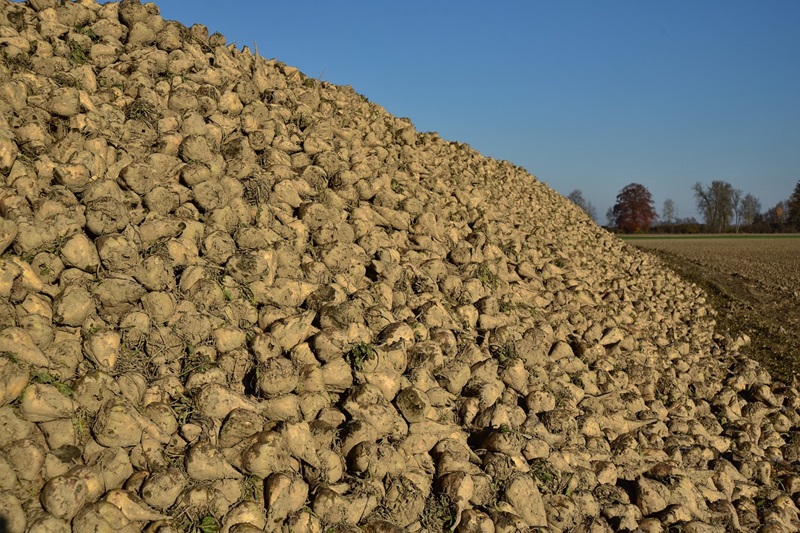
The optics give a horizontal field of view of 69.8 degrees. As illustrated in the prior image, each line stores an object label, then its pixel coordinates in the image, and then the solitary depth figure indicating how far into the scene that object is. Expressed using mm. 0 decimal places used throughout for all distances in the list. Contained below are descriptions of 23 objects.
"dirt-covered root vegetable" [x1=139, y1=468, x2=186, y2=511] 2918
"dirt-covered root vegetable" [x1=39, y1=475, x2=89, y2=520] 2697
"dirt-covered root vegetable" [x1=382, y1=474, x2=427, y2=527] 3266
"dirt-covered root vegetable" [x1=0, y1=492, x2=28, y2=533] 2545
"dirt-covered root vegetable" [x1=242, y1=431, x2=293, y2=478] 3164
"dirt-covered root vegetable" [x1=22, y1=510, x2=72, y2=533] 2598
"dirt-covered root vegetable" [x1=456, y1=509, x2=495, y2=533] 3254
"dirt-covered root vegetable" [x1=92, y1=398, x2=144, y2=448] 3037
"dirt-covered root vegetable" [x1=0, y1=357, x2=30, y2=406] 2898
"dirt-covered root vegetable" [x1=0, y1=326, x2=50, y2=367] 3043
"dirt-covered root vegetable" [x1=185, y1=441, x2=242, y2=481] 3082
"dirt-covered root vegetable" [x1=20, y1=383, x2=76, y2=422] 2947
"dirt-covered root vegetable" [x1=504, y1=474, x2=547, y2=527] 3553
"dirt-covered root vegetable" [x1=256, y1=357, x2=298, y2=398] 3564
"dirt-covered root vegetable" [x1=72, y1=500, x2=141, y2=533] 2676
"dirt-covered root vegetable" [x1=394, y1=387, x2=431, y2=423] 3809
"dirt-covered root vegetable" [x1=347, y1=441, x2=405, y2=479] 3369
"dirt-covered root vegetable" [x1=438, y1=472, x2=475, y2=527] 3371
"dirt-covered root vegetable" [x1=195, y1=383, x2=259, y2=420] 3359
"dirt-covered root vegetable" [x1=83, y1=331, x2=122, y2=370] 3359
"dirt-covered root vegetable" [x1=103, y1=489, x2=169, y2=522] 2830
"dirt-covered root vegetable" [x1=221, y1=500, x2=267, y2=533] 2947
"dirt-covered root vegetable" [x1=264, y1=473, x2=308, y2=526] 3066
